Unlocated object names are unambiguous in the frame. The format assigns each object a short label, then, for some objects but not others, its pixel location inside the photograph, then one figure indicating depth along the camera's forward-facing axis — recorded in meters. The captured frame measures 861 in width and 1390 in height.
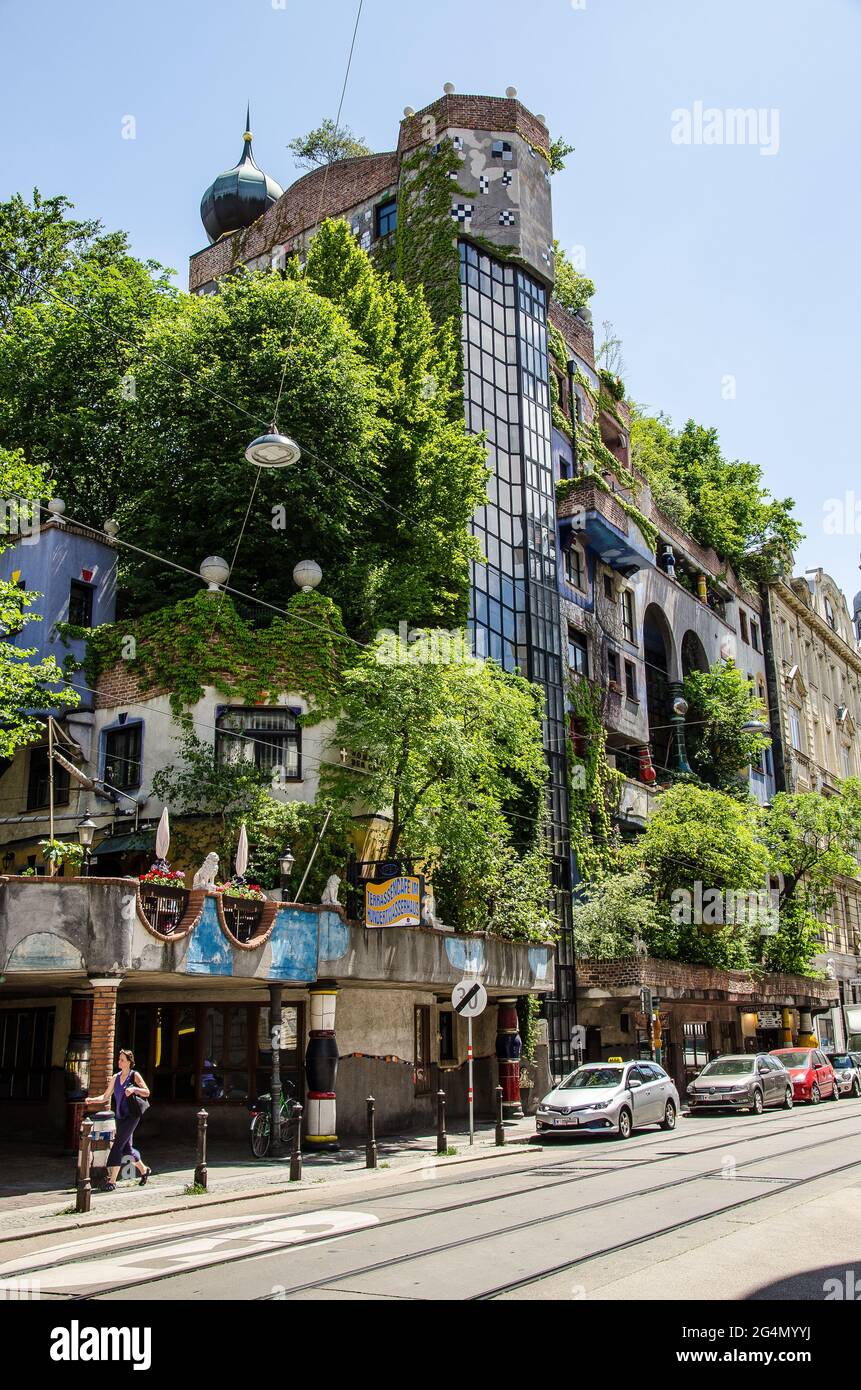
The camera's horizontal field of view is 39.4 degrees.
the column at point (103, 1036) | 16.44
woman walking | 16.20
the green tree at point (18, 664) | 21.41
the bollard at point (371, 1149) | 18.38
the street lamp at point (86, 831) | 19.17
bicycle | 19.44
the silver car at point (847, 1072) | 36.09
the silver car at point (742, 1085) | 27.64
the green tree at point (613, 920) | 34.16
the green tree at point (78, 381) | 32.22
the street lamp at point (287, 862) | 21.39
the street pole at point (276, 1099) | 19.47
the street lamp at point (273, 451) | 18.43
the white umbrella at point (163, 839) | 18.14
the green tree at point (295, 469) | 27.97
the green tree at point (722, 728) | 48.84
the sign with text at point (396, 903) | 21.19
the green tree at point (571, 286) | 47.06
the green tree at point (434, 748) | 22.19
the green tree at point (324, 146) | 52.31
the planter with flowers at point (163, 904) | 17.38
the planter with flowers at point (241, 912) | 18.78
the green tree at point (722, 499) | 56.38
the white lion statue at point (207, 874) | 18.19
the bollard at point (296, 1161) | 16.58
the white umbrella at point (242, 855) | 19.72
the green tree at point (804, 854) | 44.53
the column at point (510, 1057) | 27.38
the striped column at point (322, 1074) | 20.50
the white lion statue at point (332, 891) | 20.98
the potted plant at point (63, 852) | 20.39
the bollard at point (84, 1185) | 13.80
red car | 32.09
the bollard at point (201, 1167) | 15.13
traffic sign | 20.31
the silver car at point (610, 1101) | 21.55
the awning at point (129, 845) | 23.64
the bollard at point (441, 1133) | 19.84
